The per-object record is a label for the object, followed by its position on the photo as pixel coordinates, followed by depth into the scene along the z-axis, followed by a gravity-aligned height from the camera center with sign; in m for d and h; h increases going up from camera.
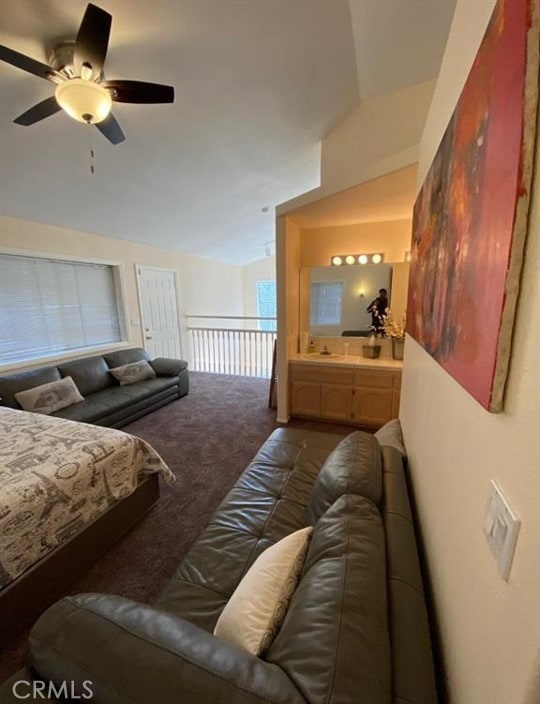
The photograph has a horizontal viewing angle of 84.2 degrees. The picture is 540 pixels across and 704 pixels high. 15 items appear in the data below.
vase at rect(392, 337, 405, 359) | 3.29 -0.53
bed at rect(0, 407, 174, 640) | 1.39 -1.08
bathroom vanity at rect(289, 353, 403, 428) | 3.14 -0.97
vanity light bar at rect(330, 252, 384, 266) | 3.42 +0.47
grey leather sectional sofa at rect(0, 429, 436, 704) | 0.60 -0.79
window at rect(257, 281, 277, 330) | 8.67 +0.01
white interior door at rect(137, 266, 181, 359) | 5.15 -0.17
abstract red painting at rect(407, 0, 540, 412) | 0.45 +0.19
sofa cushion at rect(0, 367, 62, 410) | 2.95 -0.81
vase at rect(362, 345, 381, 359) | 3.47 -0.60
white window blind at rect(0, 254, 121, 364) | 3.38 -0.05
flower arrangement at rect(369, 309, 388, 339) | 3.46 -0.30
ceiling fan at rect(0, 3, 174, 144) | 1.40 +1.15
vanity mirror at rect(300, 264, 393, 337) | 3.46 +0.05
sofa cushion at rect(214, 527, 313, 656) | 0.79 -0.86
